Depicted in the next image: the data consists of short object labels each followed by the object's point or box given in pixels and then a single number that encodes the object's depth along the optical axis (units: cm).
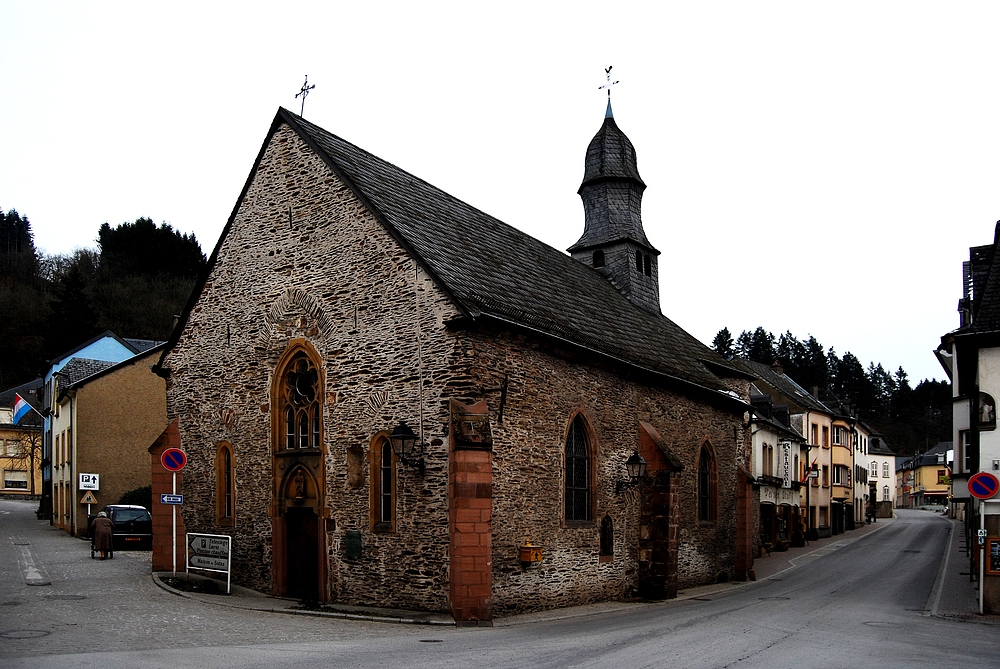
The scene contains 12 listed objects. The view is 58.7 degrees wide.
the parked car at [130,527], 2739
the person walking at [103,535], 2409
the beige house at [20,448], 5969
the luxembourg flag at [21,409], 4600
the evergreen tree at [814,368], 10488
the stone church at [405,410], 1592
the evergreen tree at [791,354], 10700
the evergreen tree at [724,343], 11369
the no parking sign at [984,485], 1752
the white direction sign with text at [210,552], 1778
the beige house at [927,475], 11044
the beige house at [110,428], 3412
